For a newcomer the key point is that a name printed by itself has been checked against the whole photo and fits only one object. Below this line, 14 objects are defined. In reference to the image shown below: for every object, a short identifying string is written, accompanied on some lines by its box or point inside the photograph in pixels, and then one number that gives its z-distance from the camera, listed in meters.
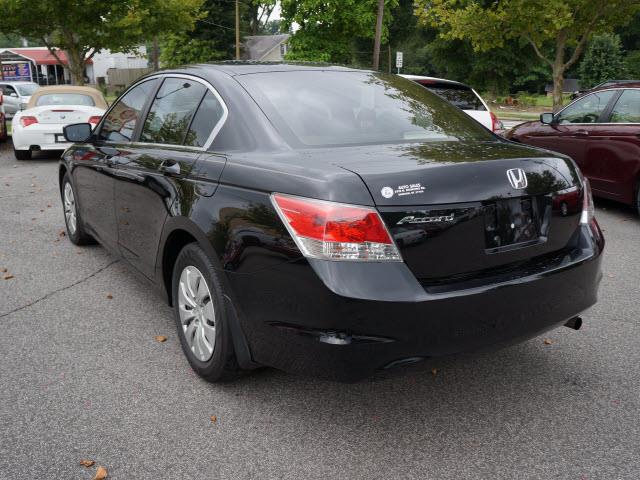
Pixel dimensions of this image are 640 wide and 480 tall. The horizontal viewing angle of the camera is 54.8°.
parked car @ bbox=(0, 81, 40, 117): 22.91
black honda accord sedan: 2.42
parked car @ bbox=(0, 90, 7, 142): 15.65
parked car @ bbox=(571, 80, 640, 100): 7.78
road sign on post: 31.24
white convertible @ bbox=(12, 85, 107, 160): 12.20
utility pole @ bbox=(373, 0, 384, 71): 25.61
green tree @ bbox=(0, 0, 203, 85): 20.75
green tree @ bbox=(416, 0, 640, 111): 15.39
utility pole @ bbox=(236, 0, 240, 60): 43.19
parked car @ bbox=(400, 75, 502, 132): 8.83
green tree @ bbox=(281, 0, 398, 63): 30.31
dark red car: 7.27
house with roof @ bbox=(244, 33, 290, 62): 68.31
